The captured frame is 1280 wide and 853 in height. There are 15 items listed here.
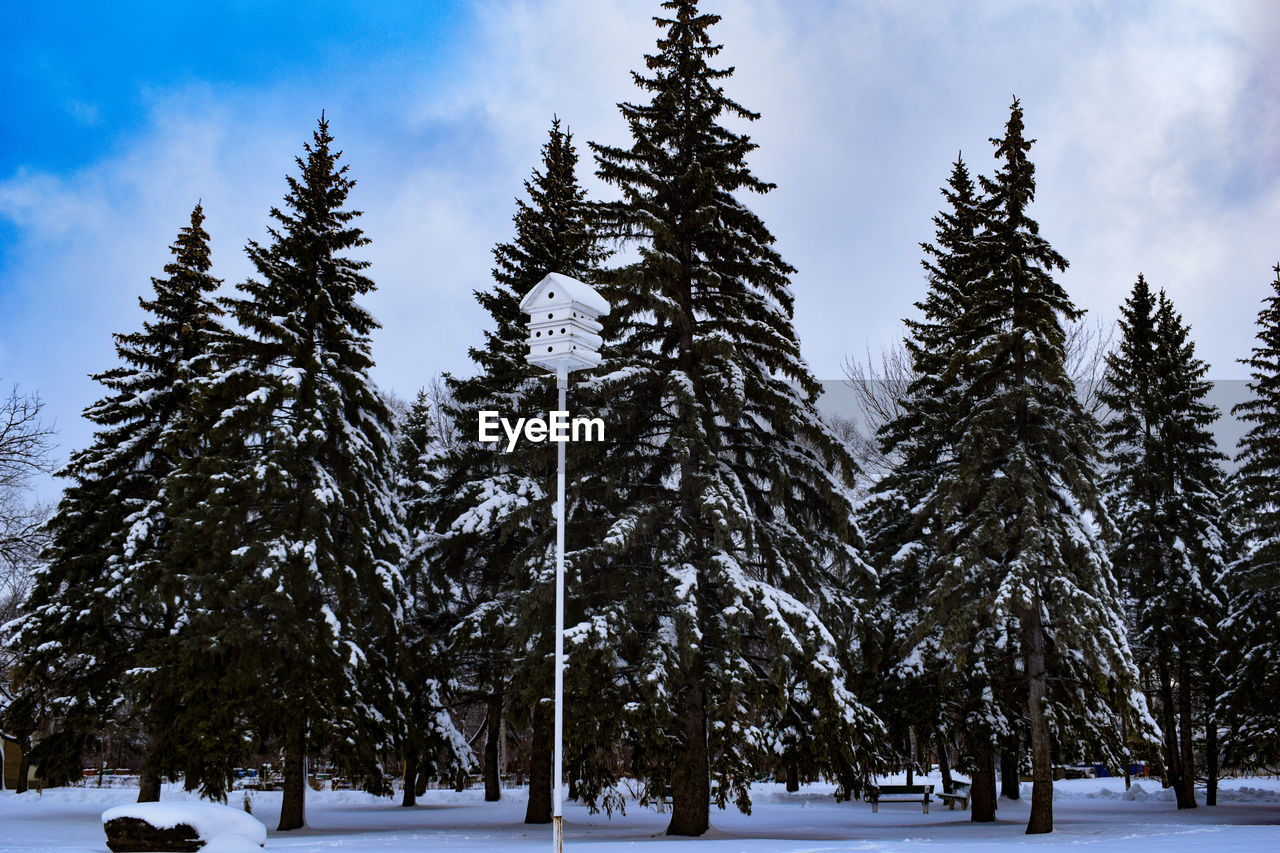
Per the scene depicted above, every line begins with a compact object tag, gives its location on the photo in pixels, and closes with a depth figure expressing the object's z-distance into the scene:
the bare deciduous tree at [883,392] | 32.97
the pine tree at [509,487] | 18.02
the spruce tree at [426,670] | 21.02
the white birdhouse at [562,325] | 11.14
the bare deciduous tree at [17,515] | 21.50
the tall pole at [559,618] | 9.30
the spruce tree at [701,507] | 15.27
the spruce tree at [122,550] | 20.19
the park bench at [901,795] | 32.19
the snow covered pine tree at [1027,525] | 18.19
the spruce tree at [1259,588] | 22.17
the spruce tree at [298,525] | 17.59
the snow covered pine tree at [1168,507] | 25.89
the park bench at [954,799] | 28.78
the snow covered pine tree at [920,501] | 22.14
